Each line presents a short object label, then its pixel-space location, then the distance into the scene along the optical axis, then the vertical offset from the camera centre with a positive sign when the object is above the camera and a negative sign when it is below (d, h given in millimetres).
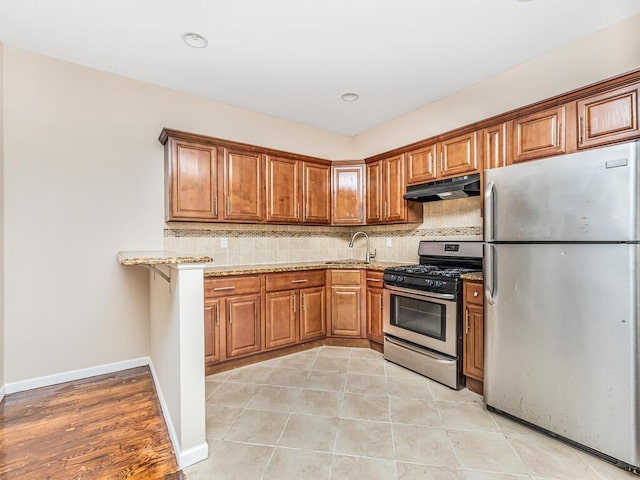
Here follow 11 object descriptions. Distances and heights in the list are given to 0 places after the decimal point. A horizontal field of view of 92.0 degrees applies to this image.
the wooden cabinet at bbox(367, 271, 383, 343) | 3312 -738
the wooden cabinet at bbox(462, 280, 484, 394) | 2369 -759
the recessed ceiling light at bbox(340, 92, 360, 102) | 3227 +1510
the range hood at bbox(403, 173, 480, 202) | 2730 +458
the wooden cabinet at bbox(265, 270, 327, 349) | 3115 -725
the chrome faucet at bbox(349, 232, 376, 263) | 4031 -210
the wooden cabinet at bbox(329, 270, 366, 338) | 3455 -720
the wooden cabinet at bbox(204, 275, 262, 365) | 2760 -717
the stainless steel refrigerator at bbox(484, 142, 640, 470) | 1604 -352
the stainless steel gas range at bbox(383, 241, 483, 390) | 2514 -648
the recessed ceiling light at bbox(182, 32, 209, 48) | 2271 +1508
